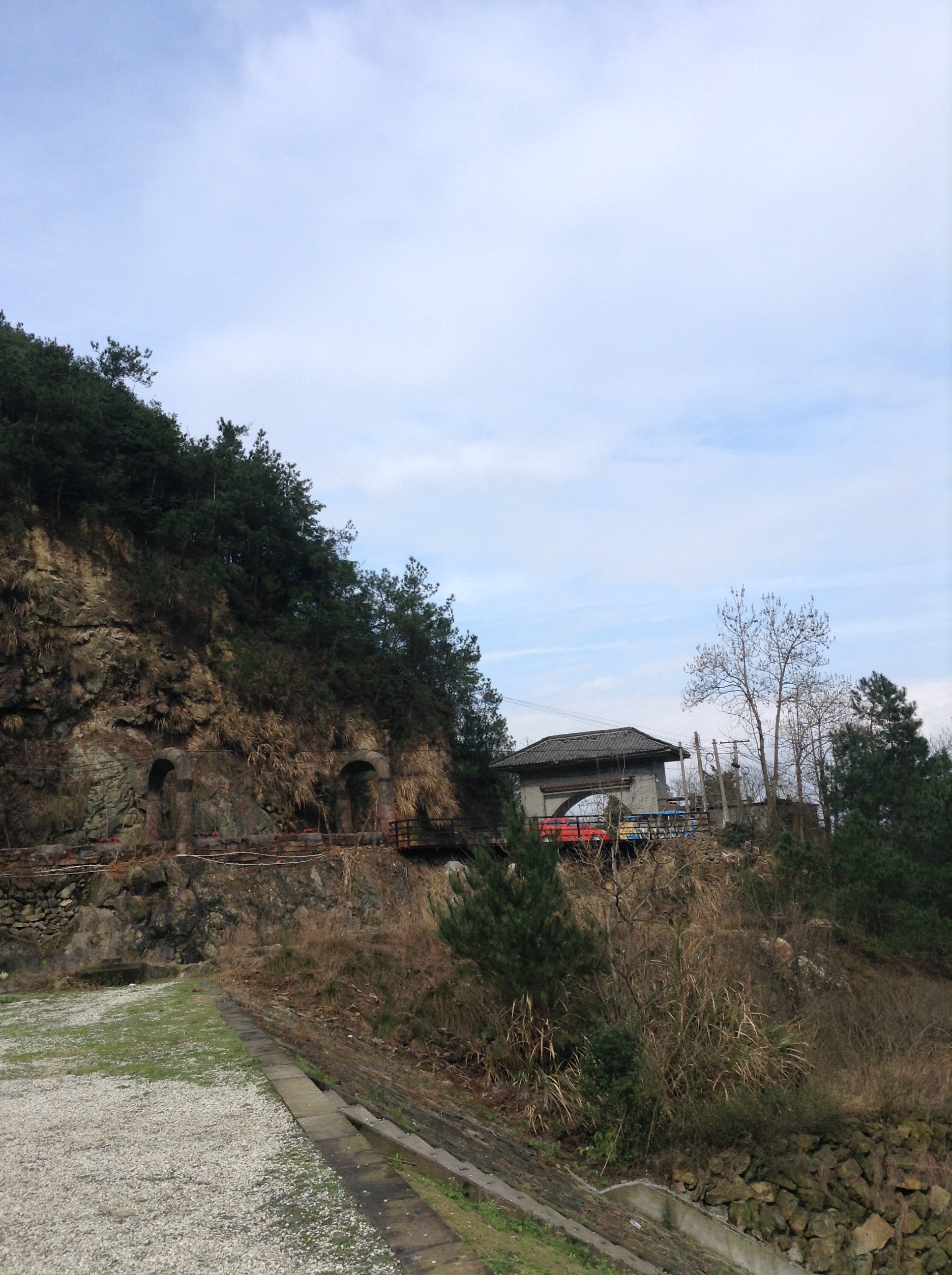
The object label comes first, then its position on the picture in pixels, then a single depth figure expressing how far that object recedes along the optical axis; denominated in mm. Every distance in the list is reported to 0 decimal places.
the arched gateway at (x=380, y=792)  23641
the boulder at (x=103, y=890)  17031
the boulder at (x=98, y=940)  16156
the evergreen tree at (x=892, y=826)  16688
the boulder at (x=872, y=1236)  9062
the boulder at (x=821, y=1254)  8719
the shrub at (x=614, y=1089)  9133
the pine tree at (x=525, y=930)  10430
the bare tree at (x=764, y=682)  30266
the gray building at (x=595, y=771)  31656
